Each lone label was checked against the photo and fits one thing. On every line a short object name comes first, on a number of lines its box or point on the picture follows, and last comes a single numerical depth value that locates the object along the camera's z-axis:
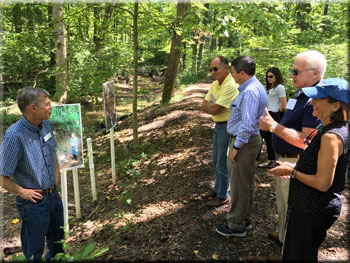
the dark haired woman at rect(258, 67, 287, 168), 5.31
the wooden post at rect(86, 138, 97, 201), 4.92
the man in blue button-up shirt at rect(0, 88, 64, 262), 2.68
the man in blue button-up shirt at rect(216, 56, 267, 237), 3.01
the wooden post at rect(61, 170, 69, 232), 4.00
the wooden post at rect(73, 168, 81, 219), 4.54
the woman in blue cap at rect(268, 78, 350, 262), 1.91
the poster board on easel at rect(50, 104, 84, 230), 4.07
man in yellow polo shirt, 3.75
